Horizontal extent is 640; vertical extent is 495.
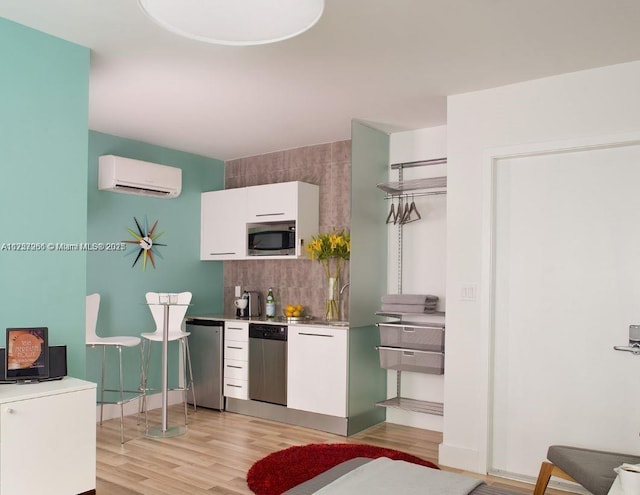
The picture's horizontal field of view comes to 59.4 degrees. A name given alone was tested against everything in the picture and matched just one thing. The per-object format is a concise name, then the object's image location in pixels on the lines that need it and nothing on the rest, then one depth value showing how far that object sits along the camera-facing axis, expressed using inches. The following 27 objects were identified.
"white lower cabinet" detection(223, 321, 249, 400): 217.6
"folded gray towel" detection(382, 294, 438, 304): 186.5
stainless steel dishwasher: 206.2
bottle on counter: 228.1
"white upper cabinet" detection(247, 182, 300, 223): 216.7
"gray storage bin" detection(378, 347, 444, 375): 178.2
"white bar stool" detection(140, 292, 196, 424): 206.7
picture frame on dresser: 111.1
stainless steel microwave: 218.1
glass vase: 211.0
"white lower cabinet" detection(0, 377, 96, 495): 100.7
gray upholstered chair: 104.8
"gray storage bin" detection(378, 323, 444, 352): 181.0
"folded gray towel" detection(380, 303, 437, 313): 186.2
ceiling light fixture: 76.1
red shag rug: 144.2
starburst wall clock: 220.7
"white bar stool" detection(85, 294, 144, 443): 184.9
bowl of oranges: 216.8
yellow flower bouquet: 211.0
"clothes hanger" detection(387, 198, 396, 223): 208.4
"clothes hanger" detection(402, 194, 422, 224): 202.4
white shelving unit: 180.5
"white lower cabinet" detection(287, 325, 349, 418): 189.9
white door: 138.9
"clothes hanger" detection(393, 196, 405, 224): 204.5
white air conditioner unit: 201.5
